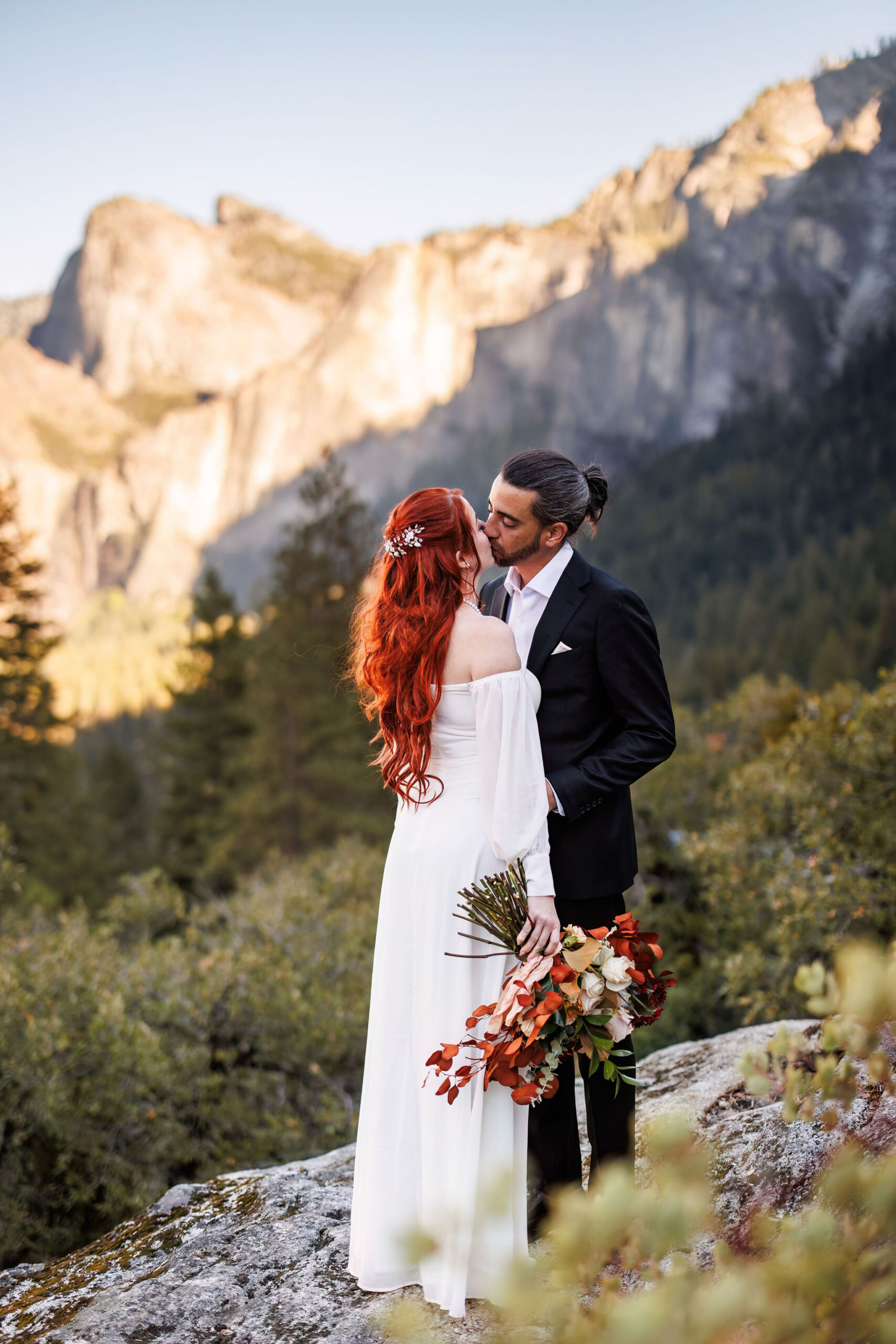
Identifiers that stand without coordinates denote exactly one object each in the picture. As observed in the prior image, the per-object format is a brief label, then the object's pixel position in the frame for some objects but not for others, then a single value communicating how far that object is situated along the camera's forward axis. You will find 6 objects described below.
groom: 2.82
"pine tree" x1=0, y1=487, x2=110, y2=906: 25.02
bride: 2.67
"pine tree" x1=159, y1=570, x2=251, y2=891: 28.36
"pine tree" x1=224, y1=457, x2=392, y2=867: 23.75
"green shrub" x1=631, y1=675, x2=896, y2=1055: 7.04
